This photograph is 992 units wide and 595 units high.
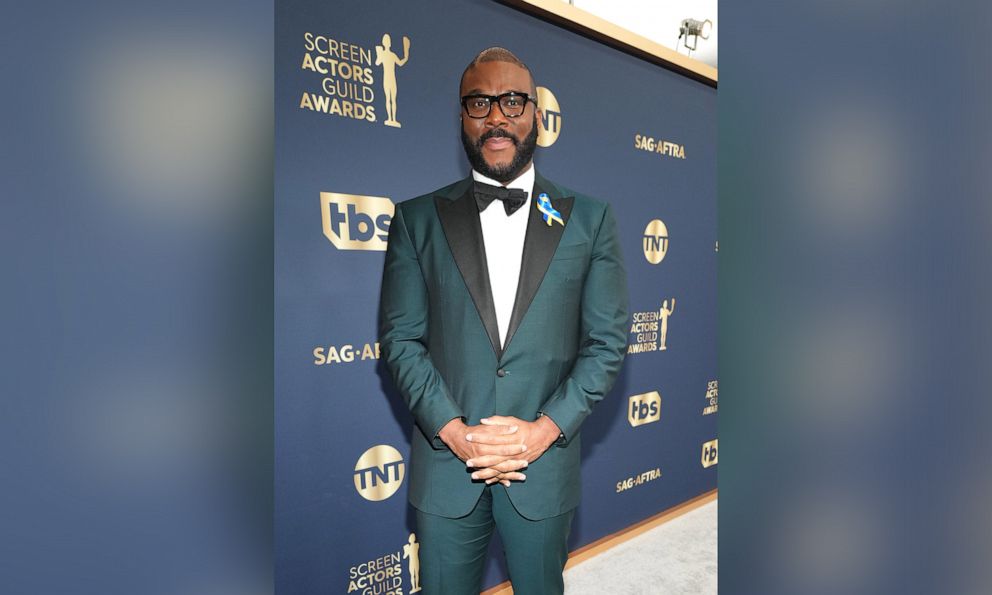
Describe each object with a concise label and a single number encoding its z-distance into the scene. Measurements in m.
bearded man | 1.30
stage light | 3.06
